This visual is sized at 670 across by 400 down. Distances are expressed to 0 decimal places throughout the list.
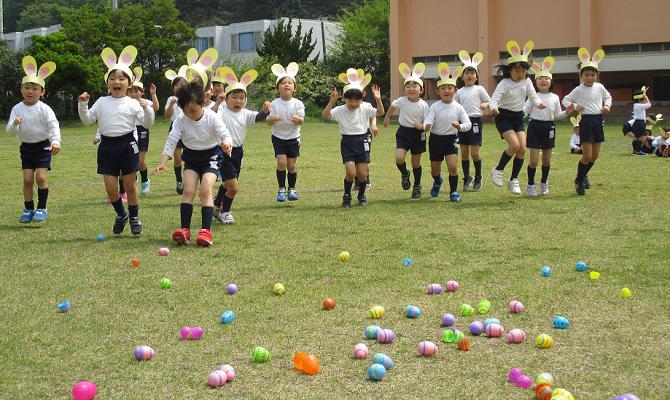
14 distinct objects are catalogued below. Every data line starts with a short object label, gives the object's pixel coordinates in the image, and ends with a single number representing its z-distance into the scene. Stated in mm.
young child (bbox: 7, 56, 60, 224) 10930
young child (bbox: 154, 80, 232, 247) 9469
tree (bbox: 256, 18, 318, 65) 61656
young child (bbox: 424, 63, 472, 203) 12867
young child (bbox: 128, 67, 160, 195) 12336
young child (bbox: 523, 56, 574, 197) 13195
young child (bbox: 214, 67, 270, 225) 11398
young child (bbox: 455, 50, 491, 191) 14250
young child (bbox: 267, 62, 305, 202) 13062
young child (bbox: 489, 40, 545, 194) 13141
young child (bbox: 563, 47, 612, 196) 13172
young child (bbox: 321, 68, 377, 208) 12500
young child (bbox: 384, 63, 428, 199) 13273
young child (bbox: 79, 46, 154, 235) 9906
